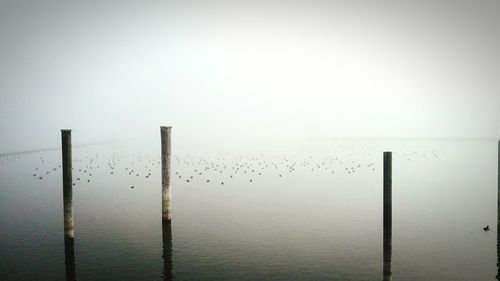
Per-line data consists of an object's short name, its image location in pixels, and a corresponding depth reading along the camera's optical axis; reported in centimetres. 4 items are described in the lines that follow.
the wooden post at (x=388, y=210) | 1465
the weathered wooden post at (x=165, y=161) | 1964
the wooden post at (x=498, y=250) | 1667
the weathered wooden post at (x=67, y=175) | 1741
